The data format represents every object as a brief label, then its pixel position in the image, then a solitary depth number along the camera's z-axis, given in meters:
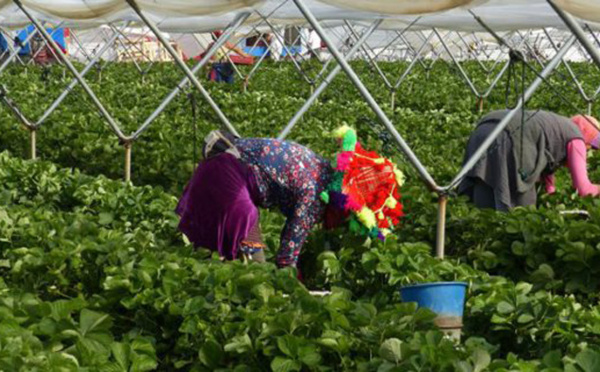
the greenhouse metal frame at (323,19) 6.39
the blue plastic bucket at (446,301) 4.59
